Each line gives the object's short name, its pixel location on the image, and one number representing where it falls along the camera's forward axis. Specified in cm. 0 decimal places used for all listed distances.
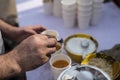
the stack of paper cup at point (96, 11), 112
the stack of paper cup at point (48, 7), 123
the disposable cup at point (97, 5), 112
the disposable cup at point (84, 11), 110
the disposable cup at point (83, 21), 112
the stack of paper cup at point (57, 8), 119
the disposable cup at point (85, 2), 108
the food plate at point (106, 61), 81
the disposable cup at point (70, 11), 112
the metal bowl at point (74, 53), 92
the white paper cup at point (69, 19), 114
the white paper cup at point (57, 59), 82
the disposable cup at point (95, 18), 116
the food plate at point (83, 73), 70
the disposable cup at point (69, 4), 111
